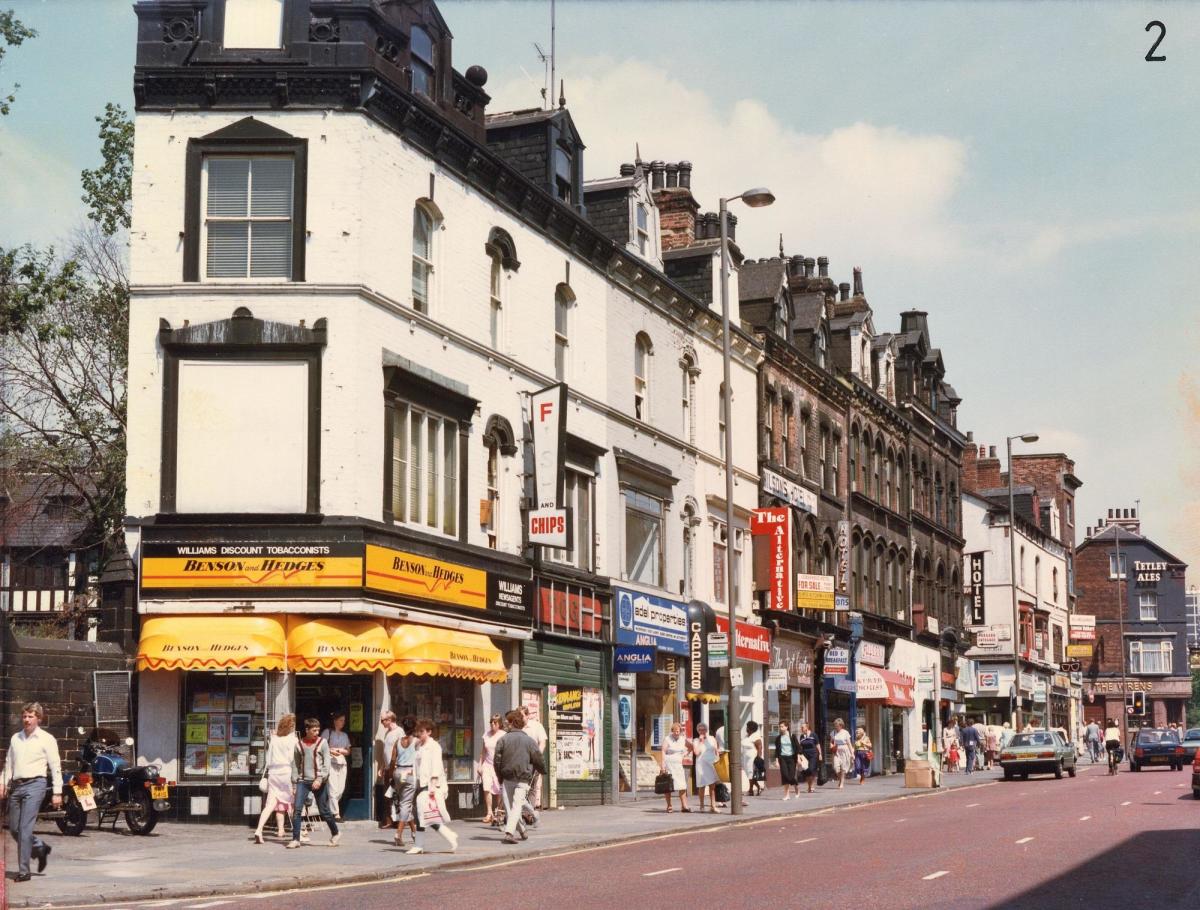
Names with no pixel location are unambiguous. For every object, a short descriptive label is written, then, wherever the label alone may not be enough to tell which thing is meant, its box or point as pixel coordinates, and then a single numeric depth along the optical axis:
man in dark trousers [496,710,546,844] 24.12
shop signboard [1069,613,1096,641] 92.69
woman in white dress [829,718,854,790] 43.72
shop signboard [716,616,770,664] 42.91
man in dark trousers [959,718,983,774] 58.50
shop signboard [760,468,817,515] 46.66
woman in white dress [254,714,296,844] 22.89
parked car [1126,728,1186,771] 56.47
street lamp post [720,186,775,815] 32.22
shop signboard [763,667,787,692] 43.06
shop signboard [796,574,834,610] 47.28
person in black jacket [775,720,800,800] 39.38
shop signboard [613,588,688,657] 36.88
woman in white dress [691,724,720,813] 32.44
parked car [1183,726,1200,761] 57.16
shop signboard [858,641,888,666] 55.38
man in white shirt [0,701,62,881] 18.25
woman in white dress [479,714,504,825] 28.12
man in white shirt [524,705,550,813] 28.68
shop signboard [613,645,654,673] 36.53
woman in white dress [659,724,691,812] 32.28
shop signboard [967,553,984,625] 74.25
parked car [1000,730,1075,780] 49.38
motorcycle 23.39
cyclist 52.75
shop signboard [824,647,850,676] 50.64
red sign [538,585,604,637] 33.28
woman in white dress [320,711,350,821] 23.78
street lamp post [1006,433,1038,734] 62.21
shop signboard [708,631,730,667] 33.84
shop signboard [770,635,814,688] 46.76
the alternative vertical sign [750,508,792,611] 45.25
